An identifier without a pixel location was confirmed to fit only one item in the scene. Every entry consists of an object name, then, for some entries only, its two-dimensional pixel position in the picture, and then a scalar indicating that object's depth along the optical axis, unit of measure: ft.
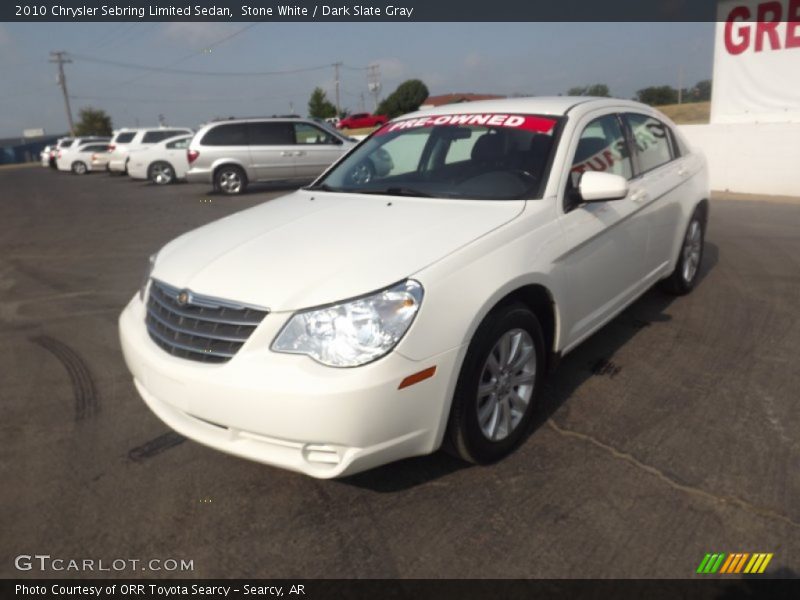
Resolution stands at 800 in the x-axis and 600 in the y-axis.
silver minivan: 49.75
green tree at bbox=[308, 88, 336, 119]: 198.90
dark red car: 150.39
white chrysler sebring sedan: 7.93
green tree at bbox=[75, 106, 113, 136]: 240.94
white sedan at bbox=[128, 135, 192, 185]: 63.10
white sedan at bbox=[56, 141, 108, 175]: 89.86
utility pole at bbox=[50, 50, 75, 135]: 210.79
